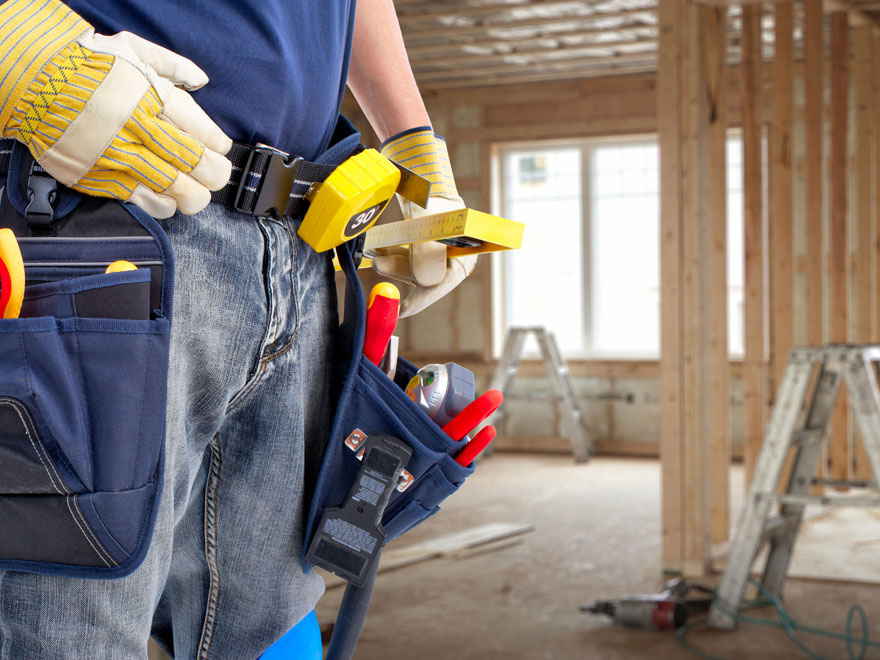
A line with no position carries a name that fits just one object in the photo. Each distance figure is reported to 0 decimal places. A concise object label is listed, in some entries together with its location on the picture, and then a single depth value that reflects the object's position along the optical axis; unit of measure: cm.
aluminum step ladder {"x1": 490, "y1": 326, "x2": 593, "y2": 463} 735
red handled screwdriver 93
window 788
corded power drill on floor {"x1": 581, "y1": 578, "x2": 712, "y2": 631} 332
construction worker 70
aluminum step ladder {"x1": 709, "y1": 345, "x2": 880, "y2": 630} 318
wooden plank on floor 429
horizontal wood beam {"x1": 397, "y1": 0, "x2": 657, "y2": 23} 566
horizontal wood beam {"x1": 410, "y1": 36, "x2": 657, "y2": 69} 662
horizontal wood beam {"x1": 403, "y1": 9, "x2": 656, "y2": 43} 595
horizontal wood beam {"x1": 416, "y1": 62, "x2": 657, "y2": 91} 735
